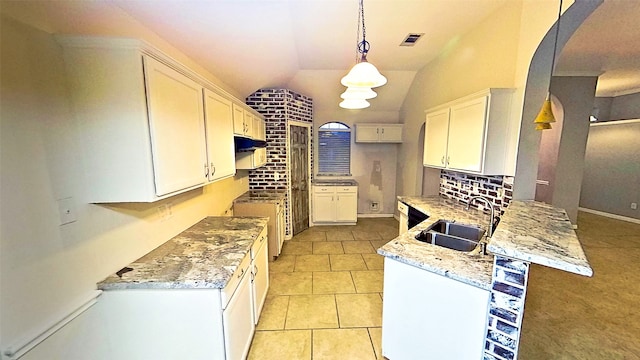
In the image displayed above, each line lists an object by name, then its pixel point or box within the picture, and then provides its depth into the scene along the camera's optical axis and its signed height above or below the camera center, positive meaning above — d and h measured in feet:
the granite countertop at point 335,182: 17.57 -2.13
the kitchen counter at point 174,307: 4.73 -3.08
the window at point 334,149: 19.07 +0.37
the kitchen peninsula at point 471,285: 3.94 -2.65
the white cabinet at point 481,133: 7.64 +0.68
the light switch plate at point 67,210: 3.92 -0.92
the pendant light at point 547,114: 6.24 +1.00
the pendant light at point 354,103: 9.09 +1.91
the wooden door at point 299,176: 15.47 -1.53
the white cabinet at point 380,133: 18.07 +1.55
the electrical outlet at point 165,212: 6.35 -1.55
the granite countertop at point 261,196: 12.04 -2.28
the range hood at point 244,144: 11.34 +0.48
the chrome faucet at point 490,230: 6.27 -2.08
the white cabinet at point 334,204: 17.48 -3.65
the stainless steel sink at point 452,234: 7.04 -2.60
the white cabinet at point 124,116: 4.03 +0.69
